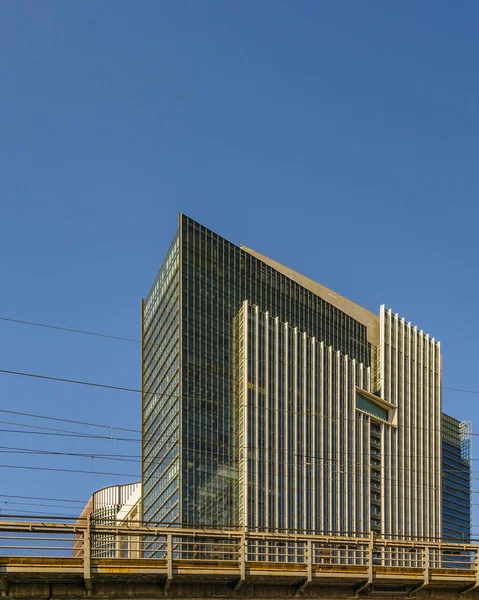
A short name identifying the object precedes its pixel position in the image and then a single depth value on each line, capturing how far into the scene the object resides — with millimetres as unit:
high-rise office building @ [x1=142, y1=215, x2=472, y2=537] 151500
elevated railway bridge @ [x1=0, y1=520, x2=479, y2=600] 29516
